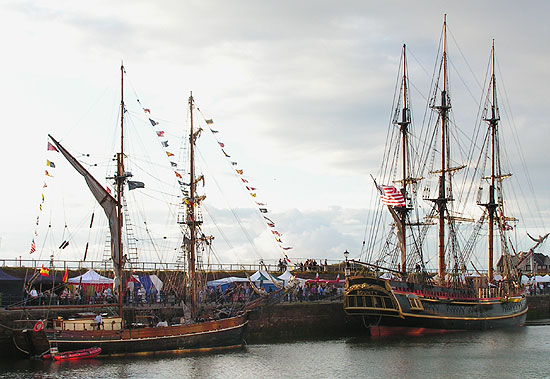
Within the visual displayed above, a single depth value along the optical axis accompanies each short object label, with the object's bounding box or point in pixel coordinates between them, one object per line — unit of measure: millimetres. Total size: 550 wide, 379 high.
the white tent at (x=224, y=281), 62022
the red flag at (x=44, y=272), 47966
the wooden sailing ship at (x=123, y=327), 45438
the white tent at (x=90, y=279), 53000
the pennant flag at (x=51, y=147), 48438
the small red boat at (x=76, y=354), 45000
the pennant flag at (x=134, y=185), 51403
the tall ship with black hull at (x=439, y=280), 59875
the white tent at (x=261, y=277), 61594
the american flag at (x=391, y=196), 62844
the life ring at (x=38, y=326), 44084
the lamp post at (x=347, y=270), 61306
